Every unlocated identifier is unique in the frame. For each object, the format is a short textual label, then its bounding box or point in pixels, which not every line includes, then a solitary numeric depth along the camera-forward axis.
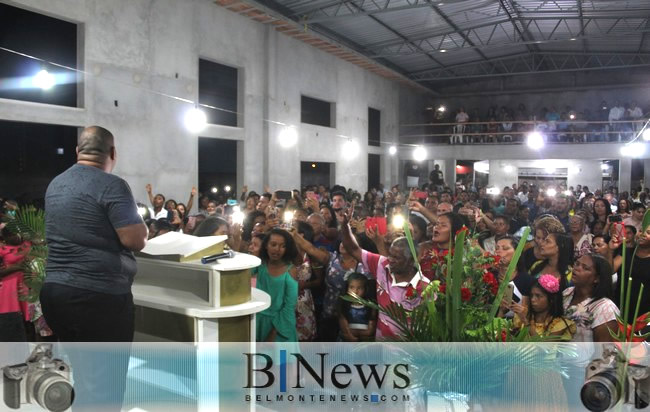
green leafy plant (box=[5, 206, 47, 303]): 3.72
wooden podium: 2.81
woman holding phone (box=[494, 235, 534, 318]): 2.82
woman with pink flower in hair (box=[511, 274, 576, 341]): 3.16
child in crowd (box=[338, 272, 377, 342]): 3.85
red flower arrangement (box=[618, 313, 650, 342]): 1.88
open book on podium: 2.91
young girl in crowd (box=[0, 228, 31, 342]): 3.97
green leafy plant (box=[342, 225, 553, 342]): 1.80
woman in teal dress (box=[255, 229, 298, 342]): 3.68
